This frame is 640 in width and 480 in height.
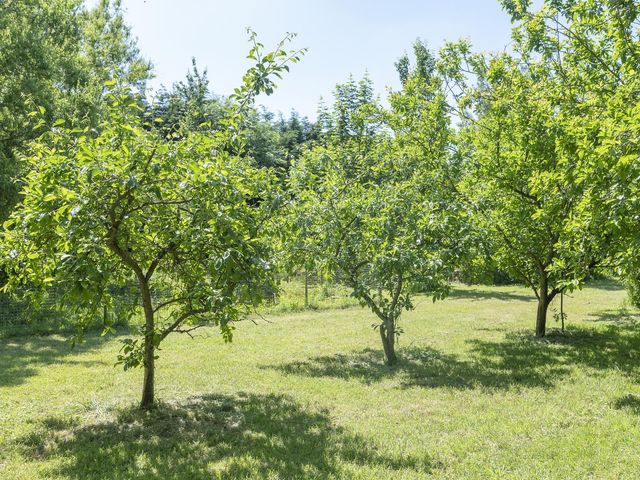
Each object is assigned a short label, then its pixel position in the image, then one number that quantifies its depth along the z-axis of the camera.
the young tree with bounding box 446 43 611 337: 11.18
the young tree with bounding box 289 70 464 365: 9.85
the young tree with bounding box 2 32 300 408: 5.09
